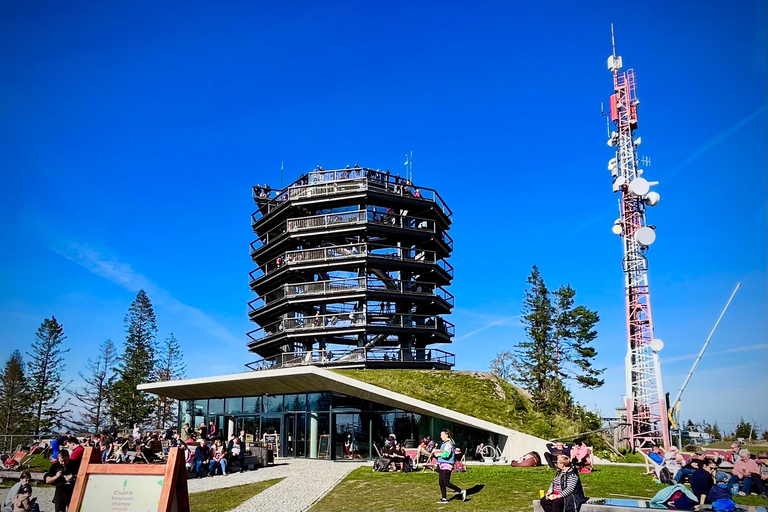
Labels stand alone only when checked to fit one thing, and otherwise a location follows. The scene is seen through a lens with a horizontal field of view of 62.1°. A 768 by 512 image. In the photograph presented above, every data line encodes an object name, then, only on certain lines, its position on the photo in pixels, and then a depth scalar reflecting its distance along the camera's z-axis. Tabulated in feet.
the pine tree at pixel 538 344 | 166.61
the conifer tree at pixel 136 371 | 197.57
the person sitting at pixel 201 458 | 75.15
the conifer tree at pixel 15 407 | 204.54
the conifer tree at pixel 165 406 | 214.90
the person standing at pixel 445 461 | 49.01
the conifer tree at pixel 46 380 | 206.69
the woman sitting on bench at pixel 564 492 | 35.47
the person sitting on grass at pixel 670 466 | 56.92
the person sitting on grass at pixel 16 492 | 42.73
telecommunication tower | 107.04
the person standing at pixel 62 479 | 43.52
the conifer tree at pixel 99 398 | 211.82
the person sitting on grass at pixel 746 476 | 50.39
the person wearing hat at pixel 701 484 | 39.60
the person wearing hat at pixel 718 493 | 38.45
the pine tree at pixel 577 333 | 165.27
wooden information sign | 34.76
